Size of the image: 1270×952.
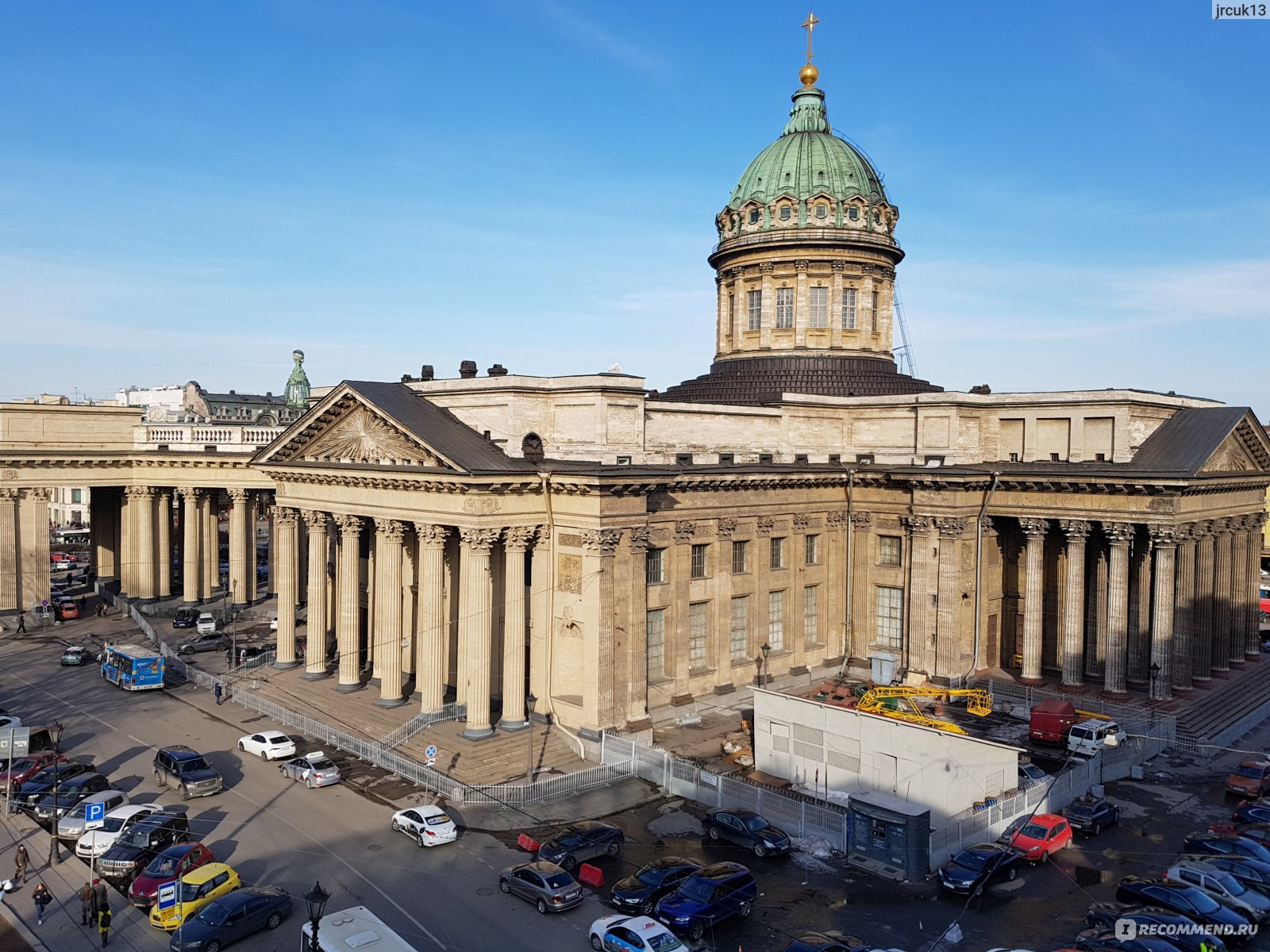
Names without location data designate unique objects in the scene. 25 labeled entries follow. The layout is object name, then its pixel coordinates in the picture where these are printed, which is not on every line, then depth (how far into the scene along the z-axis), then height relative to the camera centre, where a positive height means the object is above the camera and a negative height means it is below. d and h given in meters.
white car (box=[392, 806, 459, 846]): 31.22 -12.22
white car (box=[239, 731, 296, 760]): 39.56 -12.22
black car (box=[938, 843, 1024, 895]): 28.03 -12.25
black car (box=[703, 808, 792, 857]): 30.70 -12.26
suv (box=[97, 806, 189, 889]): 29.20 -12.30
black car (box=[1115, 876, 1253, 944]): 25.61 -12.15
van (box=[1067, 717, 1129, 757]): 39.12 -11.65
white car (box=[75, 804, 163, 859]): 30.41 -12.22
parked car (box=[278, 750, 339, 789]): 36.56 -12.28
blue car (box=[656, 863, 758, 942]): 25.78 -12.20
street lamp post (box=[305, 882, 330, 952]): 19.12 -9.03
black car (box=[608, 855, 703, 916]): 26.86 -12.25
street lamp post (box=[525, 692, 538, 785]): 41.53 -11.08
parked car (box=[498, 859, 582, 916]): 26.97 -12.27
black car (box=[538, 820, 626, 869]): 29.44 -12.15
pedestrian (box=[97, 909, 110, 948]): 25.48 -12.53
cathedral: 40.75 -3.32
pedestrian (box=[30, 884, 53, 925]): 26.55 -12.37
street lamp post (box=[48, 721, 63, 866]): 30.81 -12.44
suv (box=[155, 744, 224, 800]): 35.28 -12.03
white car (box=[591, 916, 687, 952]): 23.98 -12.12
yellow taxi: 26.05 -12.15
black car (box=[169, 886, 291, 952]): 24.61 -12.30
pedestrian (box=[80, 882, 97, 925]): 26.58 -12.55
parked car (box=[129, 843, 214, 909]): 27.61 -12.26
